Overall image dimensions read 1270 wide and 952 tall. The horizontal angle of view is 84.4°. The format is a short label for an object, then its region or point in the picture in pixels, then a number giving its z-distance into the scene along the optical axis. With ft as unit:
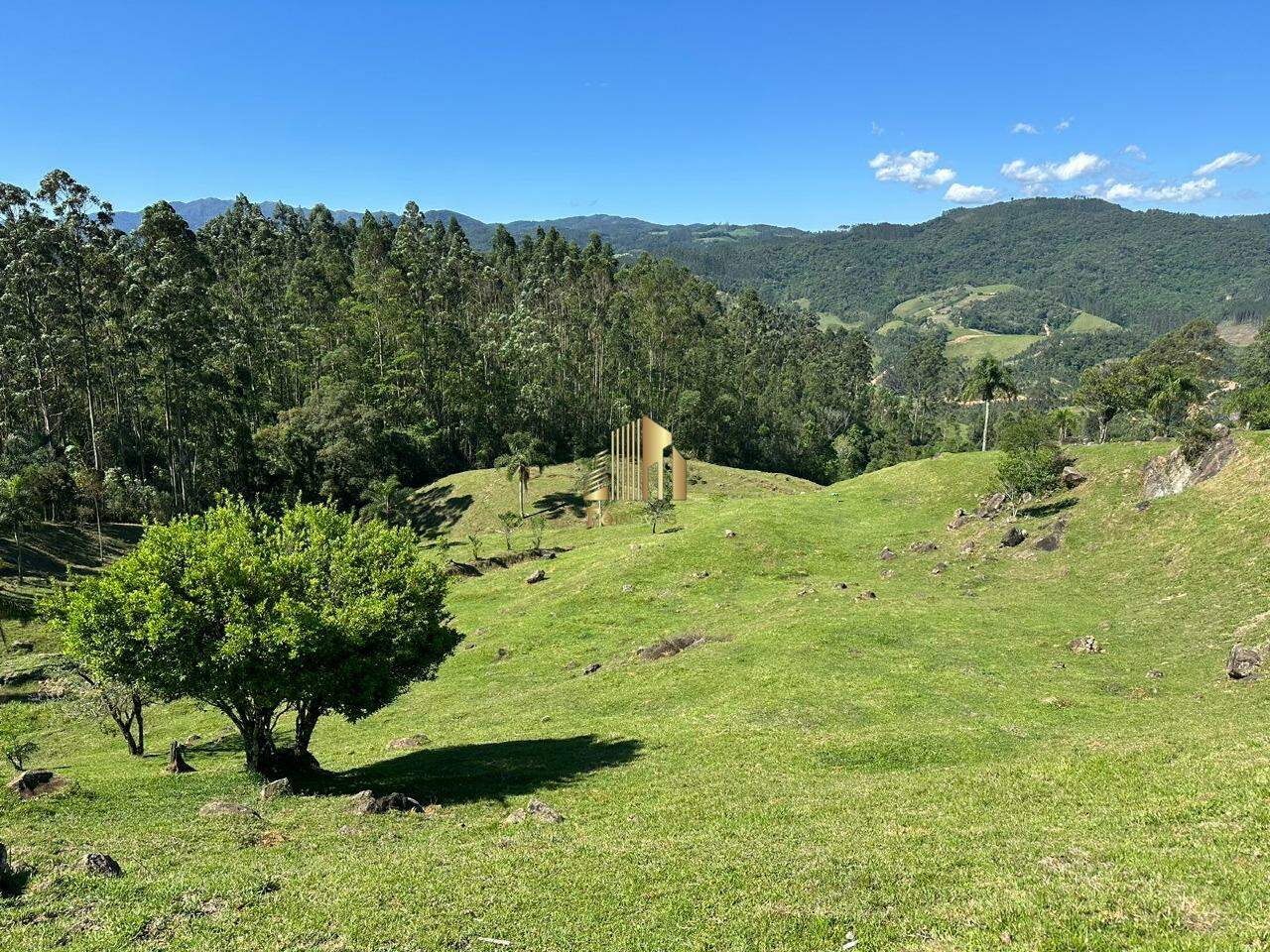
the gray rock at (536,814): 81.40
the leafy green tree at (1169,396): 315.17
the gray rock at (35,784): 93.76
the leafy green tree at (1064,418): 348.18
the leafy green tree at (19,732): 123.95
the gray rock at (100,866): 63.00
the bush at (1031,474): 238.07
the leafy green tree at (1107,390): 386.79
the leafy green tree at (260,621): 94.17
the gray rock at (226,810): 84.43
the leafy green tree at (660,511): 303.27
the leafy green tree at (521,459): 380.58
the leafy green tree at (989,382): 340.18
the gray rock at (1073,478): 242.99
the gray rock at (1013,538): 222.69
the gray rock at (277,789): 94.48
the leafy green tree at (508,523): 333.39
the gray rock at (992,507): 252.62
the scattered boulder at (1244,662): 118.32
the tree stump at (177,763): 118.42
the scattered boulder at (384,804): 85.71
